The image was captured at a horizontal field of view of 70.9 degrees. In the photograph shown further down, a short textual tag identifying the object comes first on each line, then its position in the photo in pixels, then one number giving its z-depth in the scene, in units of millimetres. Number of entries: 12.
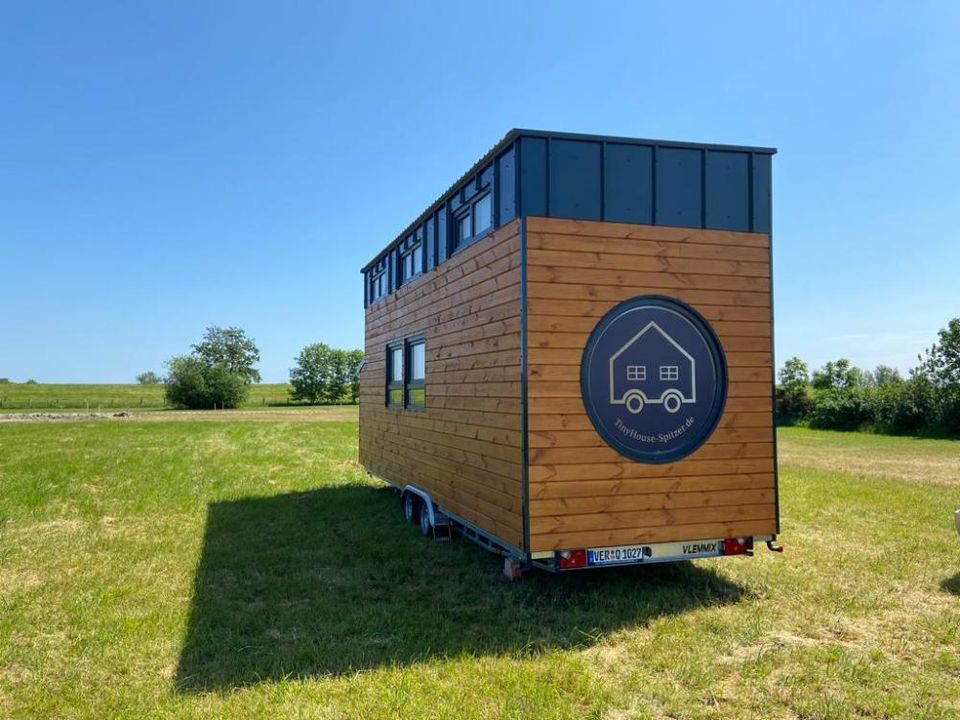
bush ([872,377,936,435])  29641
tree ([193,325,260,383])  93125
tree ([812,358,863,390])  49938
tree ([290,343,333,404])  88625
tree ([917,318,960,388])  32219
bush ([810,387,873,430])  32844
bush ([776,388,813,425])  36938
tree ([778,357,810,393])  48794
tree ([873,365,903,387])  54819
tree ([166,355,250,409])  65375
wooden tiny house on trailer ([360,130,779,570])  6008
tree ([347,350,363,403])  90462
